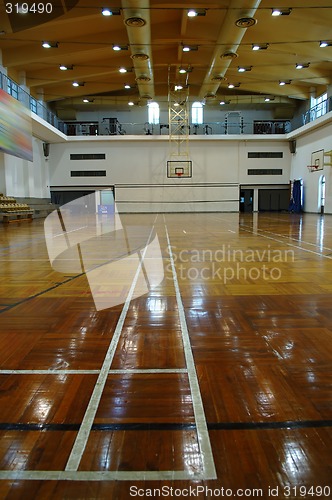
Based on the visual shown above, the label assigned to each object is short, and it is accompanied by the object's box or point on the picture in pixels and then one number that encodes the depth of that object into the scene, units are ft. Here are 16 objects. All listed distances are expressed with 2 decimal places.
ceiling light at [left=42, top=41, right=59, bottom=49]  54.70
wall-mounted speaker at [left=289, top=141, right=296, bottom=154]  96.27
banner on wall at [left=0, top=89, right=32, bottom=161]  55.06
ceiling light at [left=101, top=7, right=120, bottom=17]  44.16
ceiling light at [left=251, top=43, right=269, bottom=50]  57.77
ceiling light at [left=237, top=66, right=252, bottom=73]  70.33
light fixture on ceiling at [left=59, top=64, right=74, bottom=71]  66.54
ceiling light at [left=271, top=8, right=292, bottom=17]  46.16
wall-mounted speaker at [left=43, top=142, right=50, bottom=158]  94.89
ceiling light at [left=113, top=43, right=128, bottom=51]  56.24
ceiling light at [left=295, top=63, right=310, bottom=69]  67.05
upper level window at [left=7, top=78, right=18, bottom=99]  64.07
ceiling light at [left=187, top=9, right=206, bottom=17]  46.37
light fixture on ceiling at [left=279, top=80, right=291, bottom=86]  76.95
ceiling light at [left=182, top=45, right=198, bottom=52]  59.41
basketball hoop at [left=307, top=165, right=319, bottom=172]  82.48
